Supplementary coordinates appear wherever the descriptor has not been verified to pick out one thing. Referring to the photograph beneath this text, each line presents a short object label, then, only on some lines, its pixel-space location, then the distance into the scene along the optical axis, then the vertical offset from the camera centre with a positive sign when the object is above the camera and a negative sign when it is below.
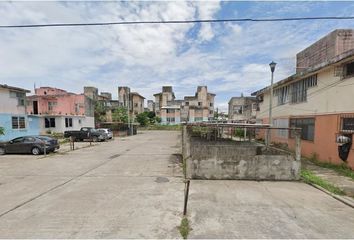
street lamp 12.09 +2.65
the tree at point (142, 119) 57.43 -1.81
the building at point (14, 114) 18.45 -0.07
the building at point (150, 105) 84.52 +2.95
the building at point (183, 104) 60.62 +2.24
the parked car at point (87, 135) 25.62 -2.69
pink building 30.52 +0.62
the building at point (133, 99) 65.17 +4.26
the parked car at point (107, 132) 26.37 -2.47
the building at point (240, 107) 41.53 +1.04
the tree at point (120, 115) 46.00 -0.55
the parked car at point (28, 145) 14.52 -2.20
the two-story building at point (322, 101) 9.95 +0.59
